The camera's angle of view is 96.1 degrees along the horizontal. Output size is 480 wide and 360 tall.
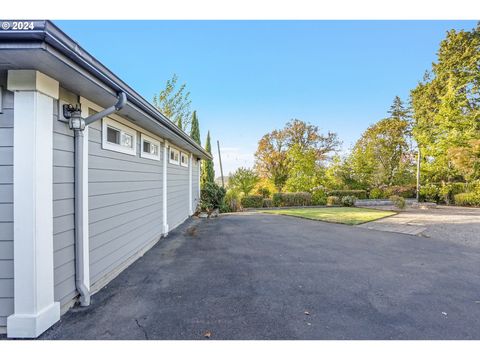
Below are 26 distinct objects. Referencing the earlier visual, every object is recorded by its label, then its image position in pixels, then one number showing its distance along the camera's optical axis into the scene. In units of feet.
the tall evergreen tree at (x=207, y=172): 45.47
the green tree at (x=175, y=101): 54.90
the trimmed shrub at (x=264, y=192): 53.67
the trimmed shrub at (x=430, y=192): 52.16
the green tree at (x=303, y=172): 53.36
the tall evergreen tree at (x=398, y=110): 73.63
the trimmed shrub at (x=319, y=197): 51.16
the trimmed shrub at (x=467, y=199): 46.84
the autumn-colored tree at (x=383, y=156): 57.16
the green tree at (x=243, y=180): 54.01
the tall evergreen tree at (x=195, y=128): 46.03
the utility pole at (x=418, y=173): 50.23
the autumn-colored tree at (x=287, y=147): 61.86
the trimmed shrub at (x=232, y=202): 43.09
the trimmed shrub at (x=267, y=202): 48.70
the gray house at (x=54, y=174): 6.53
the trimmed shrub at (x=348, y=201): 47.62
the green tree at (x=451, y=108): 48.44
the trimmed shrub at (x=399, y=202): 40.17
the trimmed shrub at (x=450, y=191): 50.62
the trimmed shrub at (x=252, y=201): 47.52
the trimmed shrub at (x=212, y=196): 38.11
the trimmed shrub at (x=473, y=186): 46.67
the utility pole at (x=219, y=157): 64.32
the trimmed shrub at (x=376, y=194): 55.11
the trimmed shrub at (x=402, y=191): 55.82
